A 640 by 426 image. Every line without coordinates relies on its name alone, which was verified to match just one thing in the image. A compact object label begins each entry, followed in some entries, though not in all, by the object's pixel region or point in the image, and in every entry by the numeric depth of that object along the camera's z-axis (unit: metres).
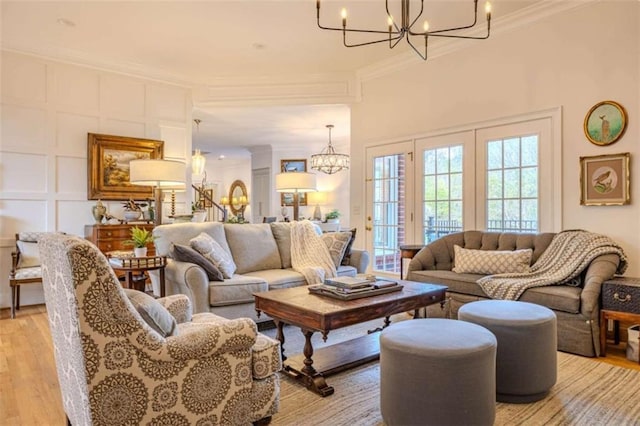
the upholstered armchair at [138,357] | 1.51
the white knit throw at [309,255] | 4.02
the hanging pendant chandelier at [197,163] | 6.93
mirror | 11.67
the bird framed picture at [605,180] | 3.57
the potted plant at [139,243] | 3.52
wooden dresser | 4.82
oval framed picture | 3.59
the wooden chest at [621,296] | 2.89
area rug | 2.10
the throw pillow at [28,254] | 4.55
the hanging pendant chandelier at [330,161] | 8.11
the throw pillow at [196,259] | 3.41
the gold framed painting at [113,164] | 5.20
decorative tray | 2.65
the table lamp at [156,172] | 3.92
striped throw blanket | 3.26
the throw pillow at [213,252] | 3.57
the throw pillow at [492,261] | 3.69
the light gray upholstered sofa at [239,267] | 3.37
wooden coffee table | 2.40
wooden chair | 4.28
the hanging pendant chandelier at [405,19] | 2.72
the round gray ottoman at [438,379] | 1.83
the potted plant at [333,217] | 9.22
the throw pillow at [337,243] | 4.28
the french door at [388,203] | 5.42
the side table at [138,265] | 3.37
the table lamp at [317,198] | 9.89
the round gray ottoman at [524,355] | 2.26
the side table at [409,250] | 4.65
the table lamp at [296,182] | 4.91
